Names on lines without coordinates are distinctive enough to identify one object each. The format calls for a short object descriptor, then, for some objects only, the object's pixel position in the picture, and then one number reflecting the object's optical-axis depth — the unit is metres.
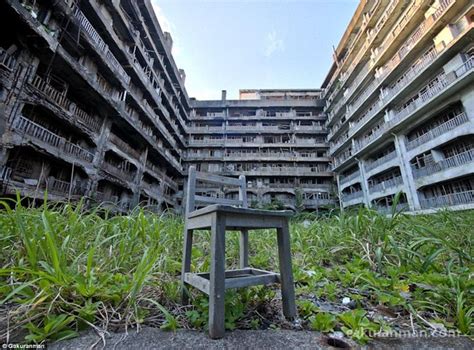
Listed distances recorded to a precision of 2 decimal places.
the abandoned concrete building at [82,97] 6.96
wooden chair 1.03
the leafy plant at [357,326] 0.97
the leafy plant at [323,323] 1.08
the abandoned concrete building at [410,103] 10.23
